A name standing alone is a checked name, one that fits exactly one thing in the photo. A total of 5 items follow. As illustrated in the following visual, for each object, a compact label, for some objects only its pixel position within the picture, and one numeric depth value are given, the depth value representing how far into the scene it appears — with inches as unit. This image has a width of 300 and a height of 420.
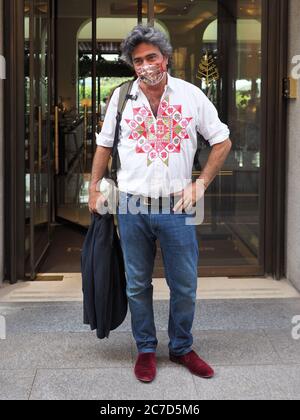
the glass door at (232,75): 218.7
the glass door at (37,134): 213.0
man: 134.2
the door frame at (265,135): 205.5
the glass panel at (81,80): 301.0
